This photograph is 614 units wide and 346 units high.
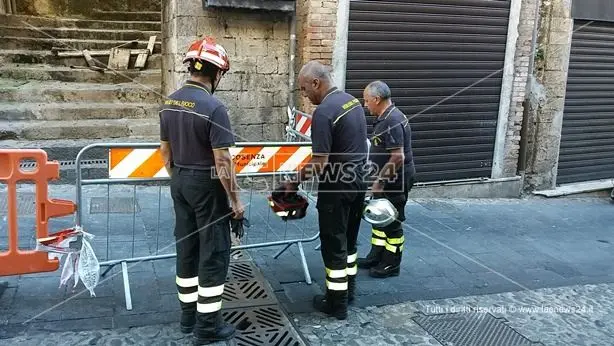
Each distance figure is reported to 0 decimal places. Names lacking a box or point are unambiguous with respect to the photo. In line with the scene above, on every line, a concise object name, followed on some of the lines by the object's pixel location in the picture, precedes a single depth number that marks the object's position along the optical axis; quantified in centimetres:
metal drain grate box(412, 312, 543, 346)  390
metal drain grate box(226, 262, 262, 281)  470
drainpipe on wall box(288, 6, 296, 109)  742
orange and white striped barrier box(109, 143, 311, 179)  403
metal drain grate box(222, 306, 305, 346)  370
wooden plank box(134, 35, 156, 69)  925
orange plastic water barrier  366
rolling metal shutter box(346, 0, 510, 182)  755
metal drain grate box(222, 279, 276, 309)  423
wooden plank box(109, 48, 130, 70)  920
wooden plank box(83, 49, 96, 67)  921
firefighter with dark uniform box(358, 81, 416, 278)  472
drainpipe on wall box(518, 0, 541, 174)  860
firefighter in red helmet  341
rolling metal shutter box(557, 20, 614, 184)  913
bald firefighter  388
